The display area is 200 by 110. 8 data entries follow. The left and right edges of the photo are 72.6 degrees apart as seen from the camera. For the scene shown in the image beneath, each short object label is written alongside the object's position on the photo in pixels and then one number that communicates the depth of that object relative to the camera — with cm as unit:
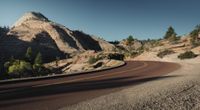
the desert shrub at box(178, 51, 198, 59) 2982
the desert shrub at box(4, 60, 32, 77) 4524
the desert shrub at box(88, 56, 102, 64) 4450
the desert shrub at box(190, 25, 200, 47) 5046
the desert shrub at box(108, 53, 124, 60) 5235
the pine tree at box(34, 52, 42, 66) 5964
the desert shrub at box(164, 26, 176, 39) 6338
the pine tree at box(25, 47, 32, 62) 7201
